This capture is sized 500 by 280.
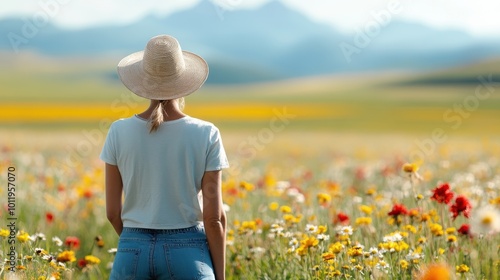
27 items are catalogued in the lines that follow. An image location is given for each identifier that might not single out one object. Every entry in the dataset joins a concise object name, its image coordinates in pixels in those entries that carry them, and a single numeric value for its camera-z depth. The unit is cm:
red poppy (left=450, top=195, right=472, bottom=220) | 912
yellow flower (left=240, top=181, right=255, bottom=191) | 1179
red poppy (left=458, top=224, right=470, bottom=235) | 929
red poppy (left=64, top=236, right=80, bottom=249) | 1041
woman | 739
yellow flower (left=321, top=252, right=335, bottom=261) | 827
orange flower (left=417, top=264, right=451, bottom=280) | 518
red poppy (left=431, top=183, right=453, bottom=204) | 932
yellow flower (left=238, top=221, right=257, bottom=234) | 1046
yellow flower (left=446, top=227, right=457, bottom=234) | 956
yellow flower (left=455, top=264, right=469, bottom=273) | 776
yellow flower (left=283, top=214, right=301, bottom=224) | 1037
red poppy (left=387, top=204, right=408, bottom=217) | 991
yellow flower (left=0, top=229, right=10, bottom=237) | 927
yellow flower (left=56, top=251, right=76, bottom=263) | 912
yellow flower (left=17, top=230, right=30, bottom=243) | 902
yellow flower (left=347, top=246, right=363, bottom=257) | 824
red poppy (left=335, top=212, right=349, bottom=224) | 1037
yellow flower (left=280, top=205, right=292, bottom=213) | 1062
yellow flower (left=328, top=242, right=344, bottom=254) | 843
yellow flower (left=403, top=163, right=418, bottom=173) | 995
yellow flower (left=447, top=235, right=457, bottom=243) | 952
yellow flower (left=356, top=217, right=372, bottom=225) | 1033
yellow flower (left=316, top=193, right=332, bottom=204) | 1105
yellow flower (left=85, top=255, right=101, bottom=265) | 959
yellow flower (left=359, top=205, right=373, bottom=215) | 1071
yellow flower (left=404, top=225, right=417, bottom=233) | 959
